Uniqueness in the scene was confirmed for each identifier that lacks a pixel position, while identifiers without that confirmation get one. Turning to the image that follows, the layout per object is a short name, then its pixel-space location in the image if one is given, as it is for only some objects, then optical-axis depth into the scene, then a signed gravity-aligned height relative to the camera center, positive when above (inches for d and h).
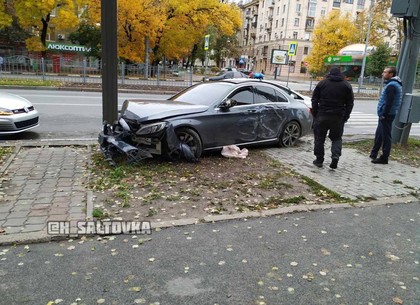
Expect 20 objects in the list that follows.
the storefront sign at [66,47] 1595.6 +27.5
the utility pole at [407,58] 337.4 +16.4
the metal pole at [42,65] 869.8 -28.2
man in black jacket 261.6 -25.9
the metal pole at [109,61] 268.5 -3.3
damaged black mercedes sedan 248.8 -41.9
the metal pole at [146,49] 1184.8 +31.4
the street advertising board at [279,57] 1330.0 +36.6
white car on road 305.6 -51.5
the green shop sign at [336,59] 1846.3 +61.3
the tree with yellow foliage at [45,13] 1106.1 +117.4
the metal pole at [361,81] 1288.1 -27.9
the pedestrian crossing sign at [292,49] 1032.2 +52.5
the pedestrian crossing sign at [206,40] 1016.1 +58.8
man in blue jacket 289.3 -24.3
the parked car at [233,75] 940.8 -25.3
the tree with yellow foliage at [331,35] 2023.9 +190.8
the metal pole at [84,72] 901.2 -39.3
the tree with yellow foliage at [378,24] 1739.7 +255.9
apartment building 3089.8 +373.6
